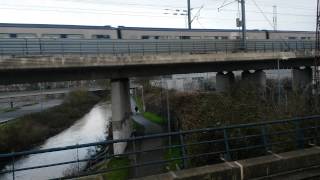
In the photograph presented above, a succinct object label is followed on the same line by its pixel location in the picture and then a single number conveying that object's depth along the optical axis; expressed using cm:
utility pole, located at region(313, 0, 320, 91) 2298
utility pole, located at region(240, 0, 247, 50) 3878
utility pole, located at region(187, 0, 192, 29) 4852
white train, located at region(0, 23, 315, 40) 3243
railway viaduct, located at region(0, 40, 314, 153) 2616
